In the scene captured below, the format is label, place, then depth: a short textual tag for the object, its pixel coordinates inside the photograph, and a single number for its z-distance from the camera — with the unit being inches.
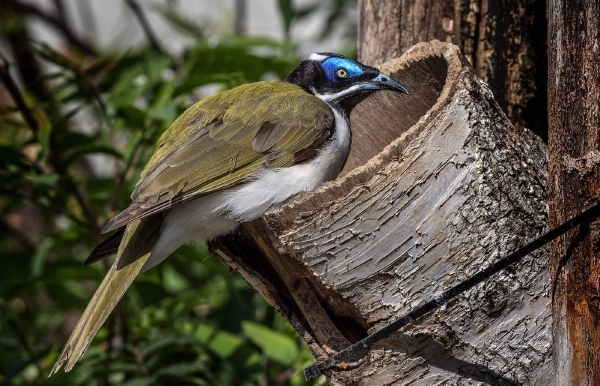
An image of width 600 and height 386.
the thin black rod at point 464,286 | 207.9
